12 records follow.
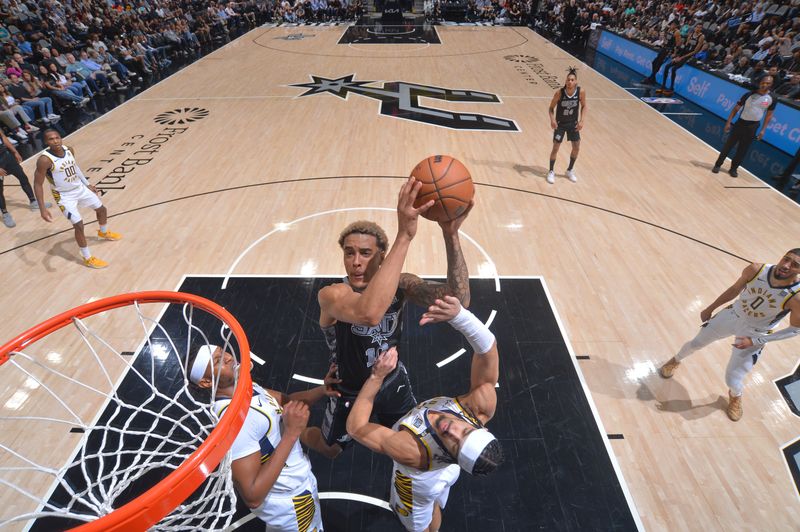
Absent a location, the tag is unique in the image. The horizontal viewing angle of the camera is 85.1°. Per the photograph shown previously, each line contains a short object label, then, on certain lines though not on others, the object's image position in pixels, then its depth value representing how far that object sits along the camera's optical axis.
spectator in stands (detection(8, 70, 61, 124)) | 10.23
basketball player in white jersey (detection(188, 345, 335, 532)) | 2.15
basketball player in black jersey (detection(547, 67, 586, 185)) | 7.13
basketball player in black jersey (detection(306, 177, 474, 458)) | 1.88
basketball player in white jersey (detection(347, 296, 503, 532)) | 2.01
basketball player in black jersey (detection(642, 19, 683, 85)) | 12.80
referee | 7.07
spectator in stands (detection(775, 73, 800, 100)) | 9.73
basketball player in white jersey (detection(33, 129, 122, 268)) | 5.30
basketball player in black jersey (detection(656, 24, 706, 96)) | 12.30
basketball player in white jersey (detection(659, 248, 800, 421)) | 3.46
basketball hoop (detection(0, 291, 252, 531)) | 1.61
